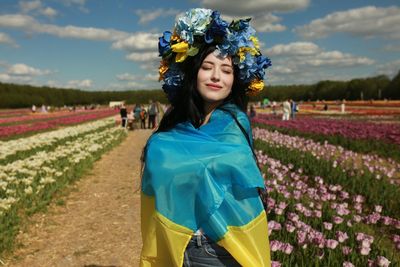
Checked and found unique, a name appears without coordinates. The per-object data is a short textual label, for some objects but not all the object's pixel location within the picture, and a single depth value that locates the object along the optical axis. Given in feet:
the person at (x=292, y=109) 98.53
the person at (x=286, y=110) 87.45
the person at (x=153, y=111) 75.25
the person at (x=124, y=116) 77.95
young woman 6.56
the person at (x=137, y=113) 86.48
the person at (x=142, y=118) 85.71
